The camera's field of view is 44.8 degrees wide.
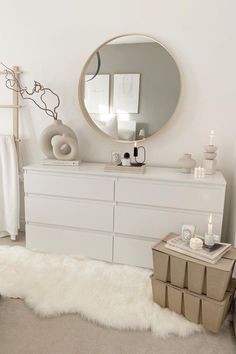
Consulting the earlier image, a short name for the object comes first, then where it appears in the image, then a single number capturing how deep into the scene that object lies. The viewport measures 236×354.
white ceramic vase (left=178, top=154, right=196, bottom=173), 2.13
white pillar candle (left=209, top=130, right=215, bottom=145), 2.16
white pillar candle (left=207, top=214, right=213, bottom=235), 1.61
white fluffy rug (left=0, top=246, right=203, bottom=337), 1.57
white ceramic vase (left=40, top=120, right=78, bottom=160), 2.30
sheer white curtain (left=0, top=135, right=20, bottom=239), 2.56
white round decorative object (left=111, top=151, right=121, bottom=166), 2.25
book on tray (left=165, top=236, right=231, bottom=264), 1.52
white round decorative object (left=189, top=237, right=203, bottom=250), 1.59
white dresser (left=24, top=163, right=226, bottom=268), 1.95
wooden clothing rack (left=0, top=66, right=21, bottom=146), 2.59
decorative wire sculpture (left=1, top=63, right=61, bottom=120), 2.54
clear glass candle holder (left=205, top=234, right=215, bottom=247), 1.62
